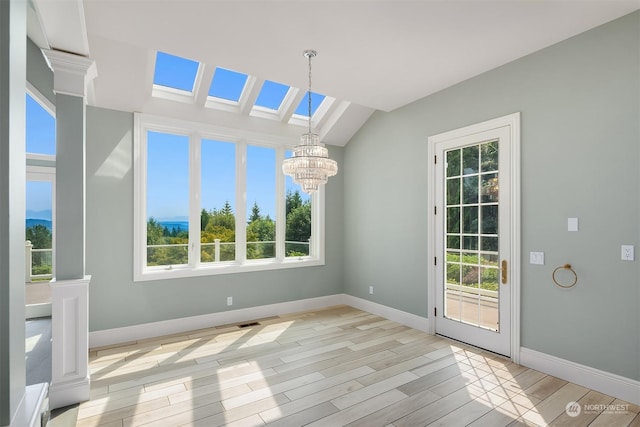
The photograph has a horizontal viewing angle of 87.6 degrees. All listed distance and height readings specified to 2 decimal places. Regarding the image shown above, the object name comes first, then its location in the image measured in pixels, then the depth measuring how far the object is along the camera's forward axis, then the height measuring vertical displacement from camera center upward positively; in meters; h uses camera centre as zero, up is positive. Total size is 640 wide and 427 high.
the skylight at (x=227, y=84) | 4.27 +1.72
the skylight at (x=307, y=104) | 4.93 +1.68
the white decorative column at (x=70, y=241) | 2.57 -0.21
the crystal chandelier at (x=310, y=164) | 3.07 +0.47
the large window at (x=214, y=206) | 4.21 +0.13
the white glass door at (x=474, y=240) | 3.44 -0.28
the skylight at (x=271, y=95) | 4.64 +1.71
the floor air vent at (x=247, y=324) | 4.46 -1.49
